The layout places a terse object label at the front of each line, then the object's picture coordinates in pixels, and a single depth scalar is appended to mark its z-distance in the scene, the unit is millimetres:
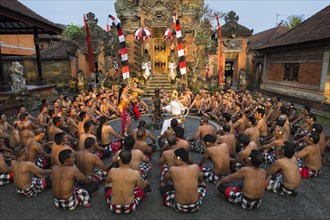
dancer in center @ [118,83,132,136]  8555
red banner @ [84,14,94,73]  11891
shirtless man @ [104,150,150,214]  3936
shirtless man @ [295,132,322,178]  5289
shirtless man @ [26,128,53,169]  5477
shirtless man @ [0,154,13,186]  5129
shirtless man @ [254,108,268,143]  7227
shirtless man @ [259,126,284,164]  5759
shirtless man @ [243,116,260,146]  6383
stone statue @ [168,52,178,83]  20484
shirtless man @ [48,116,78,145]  7055
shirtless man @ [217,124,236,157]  5957
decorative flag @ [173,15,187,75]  10733
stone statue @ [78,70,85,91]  19891
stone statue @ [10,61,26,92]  12539
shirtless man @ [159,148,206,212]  3945
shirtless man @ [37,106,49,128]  8156
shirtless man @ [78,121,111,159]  5888
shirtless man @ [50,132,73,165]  5126
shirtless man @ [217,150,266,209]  4031
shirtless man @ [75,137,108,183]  4906
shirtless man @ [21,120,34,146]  6340
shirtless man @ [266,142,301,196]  4463
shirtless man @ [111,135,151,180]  4742
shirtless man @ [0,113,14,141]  6977
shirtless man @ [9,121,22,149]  6710
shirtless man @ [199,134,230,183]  5004
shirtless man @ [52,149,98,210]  4062
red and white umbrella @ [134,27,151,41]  18478
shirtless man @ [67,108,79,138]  7771
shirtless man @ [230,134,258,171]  5043
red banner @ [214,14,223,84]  17266
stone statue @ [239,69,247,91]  20625
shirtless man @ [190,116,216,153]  6637
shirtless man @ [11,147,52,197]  4516
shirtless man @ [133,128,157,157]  5773
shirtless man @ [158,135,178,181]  4988
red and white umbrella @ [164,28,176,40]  18500
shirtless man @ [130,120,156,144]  6330
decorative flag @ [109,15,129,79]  8180
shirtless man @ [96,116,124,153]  6994
